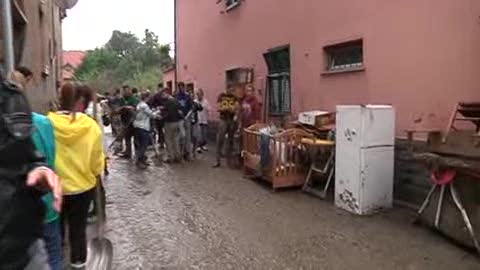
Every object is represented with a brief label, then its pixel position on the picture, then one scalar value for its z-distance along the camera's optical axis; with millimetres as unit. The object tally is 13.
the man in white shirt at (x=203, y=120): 15195
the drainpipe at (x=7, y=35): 4512
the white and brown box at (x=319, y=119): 9430
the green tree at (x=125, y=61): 55616
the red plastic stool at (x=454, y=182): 5789
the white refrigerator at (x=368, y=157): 7559
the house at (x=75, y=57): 69844
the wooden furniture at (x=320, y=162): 8734
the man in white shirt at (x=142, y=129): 12633
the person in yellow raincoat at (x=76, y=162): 4355
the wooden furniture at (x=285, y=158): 9383
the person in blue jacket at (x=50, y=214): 3334
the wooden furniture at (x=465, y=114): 6434
